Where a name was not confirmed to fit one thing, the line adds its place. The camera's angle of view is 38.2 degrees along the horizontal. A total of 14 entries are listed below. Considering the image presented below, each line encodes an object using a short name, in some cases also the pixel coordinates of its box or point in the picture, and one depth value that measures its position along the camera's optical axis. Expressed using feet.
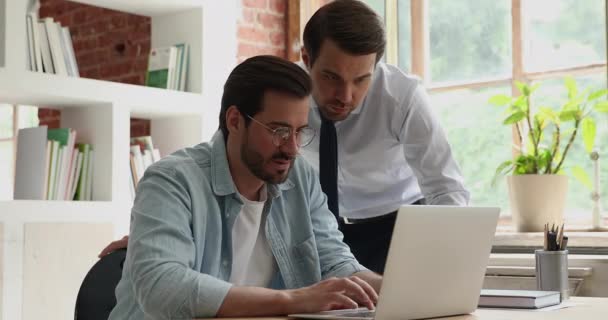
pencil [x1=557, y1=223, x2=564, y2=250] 6.27
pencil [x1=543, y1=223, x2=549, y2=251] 6.27
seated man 4.96
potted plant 11.95
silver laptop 4.52
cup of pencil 6.19
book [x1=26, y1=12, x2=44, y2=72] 11.84
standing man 7.21
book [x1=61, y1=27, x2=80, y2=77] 12.36
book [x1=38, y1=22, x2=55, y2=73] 12.05
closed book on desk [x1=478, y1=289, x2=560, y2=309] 5.48
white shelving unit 11.36
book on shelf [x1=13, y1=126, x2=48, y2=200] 11.77
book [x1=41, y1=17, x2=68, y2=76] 12.10
